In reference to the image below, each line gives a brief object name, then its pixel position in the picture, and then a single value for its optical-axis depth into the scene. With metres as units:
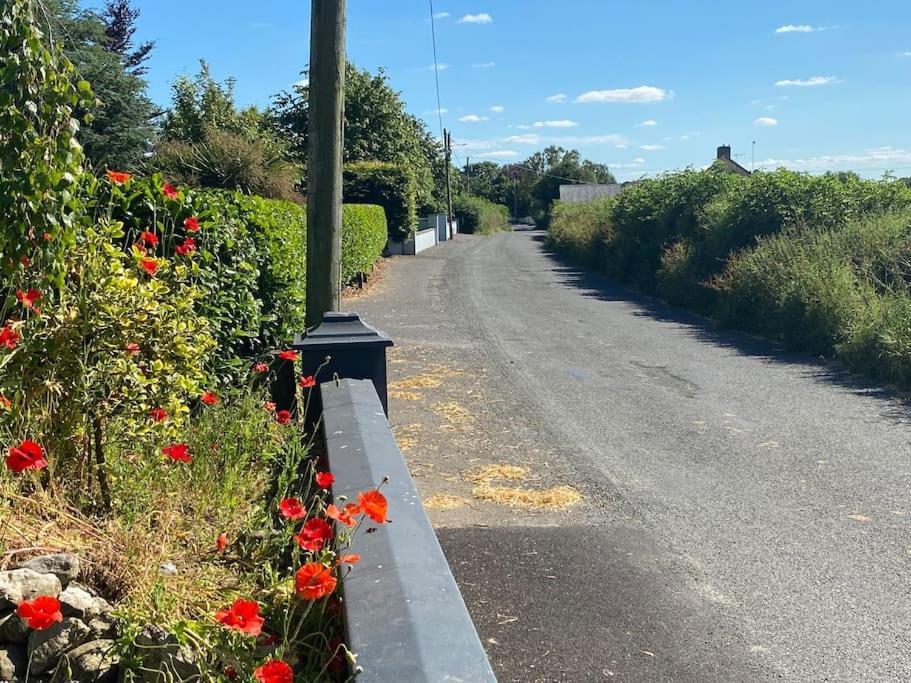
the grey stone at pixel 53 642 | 2.32
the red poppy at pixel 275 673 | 1.85
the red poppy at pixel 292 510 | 2.57
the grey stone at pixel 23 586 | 2.32
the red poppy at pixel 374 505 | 2.43
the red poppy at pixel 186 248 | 4.59
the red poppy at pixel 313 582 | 2.15
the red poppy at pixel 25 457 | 2.47
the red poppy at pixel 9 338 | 3.14
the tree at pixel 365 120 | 35.69
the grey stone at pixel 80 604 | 2.38
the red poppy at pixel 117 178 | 4.60
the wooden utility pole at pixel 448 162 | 59.32
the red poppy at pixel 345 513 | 2.45
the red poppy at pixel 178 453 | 3.07
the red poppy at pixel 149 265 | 3.91
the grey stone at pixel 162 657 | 2.20
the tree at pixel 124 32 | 37.80
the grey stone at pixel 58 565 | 2.45
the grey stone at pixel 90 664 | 2.31
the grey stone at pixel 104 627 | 2.39
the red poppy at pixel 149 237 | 4.28
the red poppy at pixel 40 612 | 1.92
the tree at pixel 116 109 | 24.30
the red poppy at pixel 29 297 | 3.21
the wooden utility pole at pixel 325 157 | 6.13
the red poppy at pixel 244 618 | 1.97
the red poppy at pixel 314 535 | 2.39
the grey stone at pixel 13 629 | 2.37
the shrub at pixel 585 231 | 29.89
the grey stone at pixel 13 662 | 2.28
